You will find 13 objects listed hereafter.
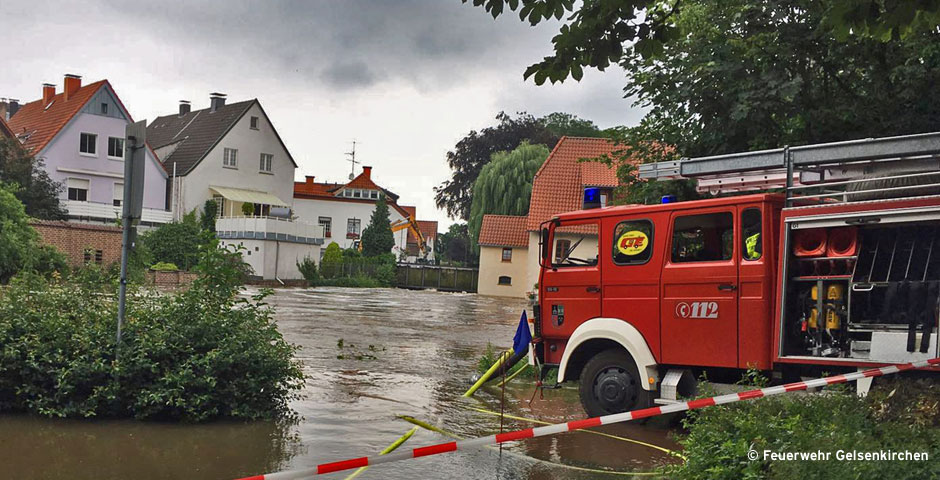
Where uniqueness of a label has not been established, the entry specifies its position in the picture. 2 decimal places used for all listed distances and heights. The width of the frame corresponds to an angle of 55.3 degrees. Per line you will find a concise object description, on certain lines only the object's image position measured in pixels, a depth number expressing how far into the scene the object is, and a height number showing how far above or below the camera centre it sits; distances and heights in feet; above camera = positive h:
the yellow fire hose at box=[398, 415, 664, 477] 28.89 -5.09
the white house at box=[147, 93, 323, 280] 161.17 +17.26
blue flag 35.12 -2.46
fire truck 25.43 +0.30
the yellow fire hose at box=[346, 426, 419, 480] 25.55 -4.97
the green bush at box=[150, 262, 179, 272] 119.34 -1.07
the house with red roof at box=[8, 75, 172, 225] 160.04 +19.05
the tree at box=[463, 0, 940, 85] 21.49 +6.16
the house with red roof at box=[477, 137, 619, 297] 145.38 +9.96
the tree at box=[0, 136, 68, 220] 132.36 +10.96
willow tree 188.03 +19.13
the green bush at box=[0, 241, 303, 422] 26.99 -2.93
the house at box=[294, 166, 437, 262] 236.22 +15.24
